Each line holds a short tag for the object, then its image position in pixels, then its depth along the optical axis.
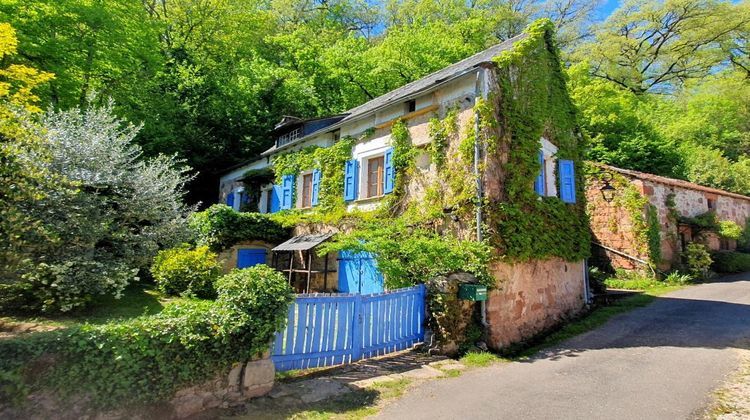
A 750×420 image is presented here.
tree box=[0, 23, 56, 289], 5.15
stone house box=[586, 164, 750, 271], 14.80
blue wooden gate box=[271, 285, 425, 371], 5.71
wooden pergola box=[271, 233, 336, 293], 11.63
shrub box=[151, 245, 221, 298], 10.36
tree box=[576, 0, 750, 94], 26.28
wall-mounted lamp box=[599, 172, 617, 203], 15.84
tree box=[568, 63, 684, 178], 21.42
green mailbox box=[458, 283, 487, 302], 7.33
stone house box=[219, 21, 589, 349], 8.87
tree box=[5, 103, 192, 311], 7.86
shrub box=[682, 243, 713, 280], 15.23
